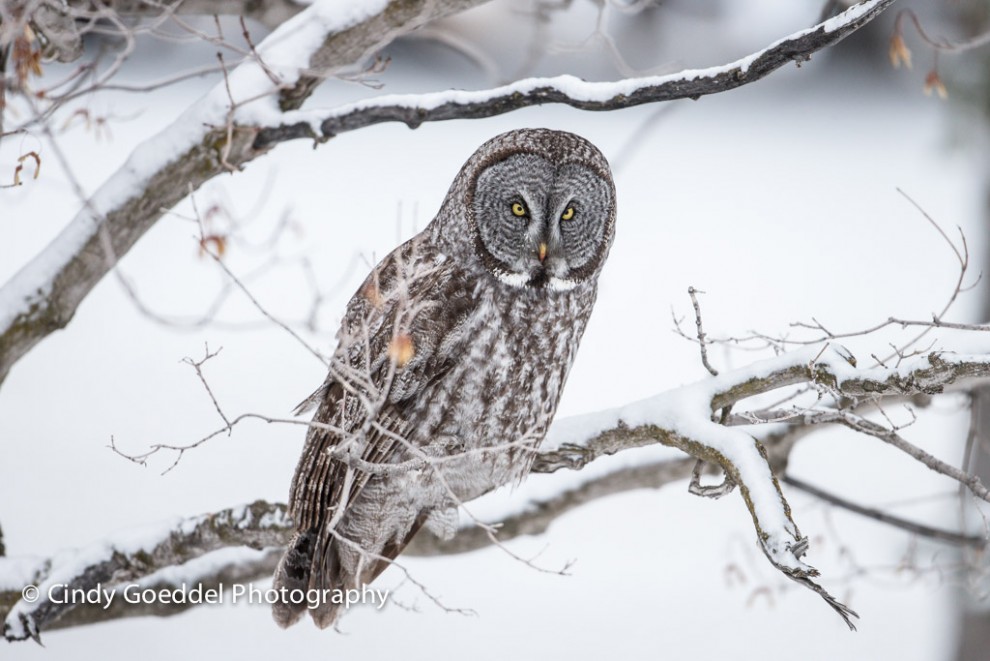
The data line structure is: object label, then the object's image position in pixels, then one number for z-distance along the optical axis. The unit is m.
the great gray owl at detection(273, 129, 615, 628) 5.91
